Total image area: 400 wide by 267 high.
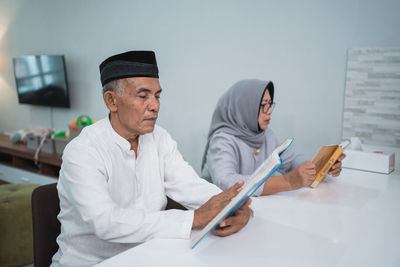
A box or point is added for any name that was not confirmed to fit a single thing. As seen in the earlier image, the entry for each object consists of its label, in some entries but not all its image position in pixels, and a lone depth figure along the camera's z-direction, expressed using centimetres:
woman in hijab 183
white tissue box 195
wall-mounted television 435
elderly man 109
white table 95
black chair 126
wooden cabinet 391
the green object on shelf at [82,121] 375
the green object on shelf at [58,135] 401
